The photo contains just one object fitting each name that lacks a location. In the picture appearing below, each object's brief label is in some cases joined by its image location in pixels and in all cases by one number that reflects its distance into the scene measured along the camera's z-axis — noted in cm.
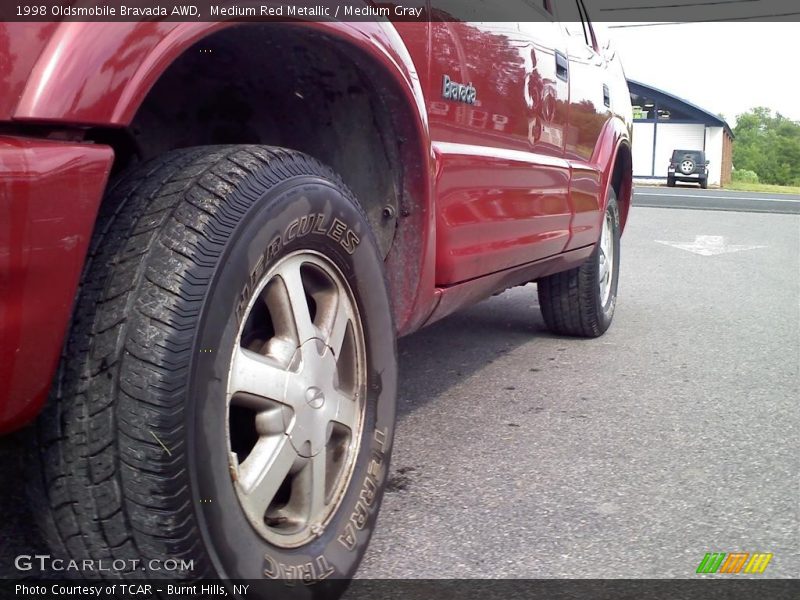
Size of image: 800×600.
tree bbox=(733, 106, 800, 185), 8756
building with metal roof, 4347
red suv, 127
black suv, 3634
